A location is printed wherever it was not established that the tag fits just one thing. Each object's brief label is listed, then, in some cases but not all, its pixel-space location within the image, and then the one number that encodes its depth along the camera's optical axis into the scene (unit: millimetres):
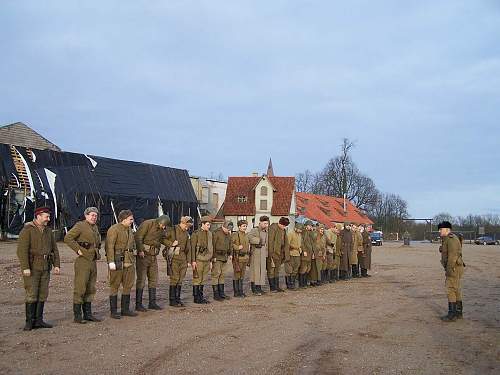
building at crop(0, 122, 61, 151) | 40938
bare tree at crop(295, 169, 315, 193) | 86312
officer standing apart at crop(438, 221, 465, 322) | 10344
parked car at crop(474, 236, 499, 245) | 71312
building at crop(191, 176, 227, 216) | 51219
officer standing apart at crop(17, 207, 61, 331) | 8641
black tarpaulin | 32469
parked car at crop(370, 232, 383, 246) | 55009
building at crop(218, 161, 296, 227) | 52531
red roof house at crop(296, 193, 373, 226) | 57844
